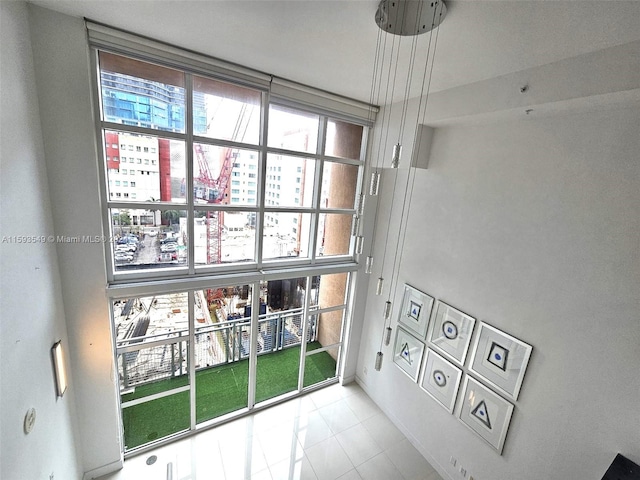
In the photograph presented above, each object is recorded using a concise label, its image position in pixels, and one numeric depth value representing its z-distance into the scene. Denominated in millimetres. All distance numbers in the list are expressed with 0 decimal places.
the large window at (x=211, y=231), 3059
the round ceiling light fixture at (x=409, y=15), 1893
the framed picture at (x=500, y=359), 2867
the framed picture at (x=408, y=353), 3979
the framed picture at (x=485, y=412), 3008
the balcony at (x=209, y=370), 3643
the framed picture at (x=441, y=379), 3498
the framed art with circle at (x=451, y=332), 3389
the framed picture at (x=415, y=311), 3863
